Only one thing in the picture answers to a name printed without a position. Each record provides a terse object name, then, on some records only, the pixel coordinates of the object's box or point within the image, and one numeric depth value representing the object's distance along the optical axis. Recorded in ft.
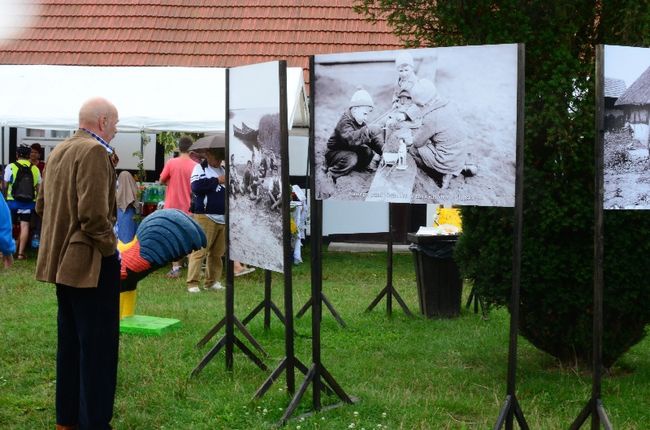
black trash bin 32.17
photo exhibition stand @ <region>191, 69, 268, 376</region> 22.12
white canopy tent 44.01
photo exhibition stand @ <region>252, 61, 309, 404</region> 18.92
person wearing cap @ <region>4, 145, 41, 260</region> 49.21
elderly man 16.56
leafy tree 20.26
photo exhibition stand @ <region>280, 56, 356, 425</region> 18.73
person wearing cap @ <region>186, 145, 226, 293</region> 37.14
